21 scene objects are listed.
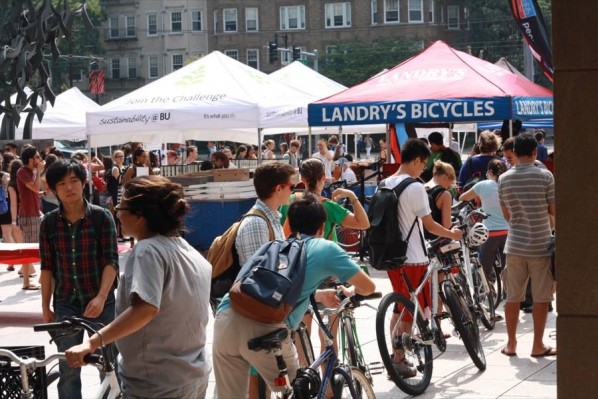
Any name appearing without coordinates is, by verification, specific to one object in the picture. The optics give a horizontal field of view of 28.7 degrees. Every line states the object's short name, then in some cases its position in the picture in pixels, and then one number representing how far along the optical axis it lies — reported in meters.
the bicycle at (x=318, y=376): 5.47
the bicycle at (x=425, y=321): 8.15
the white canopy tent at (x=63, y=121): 29.42
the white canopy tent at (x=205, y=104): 18.78
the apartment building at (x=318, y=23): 78.75
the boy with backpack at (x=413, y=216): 8.73
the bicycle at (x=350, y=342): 6.96
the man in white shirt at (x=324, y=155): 23.09
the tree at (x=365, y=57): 76.38
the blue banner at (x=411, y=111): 14.93
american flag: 62.09
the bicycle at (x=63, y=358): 4.92
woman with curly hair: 4.63
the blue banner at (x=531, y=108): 14.96
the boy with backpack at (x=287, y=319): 5.55
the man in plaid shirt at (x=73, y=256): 6.78
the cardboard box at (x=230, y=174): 17.98
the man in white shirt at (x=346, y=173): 21.12
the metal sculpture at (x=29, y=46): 28.55
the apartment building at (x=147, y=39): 84.56
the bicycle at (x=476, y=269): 10.12
